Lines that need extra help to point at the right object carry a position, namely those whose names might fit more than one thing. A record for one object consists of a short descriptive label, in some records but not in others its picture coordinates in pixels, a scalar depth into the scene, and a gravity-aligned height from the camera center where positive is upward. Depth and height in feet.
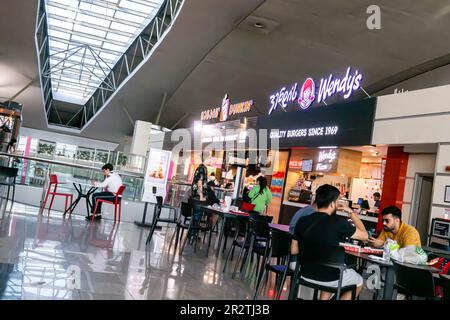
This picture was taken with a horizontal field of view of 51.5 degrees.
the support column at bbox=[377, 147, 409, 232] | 31.04 +2.29
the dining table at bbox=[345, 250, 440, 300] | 12.87 -1.72
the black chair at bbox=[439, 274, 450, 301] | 9.67 -1.39
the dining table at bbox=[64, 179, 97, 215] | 32.24 -1.96
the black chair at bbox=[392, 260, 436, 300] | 11.37 -1.61
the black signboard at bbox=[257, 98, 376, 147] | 32.22 +5.95
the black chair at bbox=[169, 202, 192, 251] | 24.62 -1.56
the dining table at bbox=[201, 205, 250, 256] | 22.71 -1.32
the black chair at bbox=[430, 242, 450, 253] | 18.67 -1.11
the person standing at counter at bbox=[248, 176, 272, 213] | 29.25 -0.30
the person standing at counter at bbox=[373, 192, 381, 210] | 36.27 +0.92
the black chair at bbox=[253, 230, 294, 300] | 15.74 -1.69
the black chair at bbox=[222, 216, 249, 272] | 21.59 -1.65
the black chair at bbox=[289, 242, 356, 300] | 12.33 -1.57
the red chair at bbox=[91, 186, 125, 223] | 30.83 -1.99
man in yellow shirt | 15.35 -0.56
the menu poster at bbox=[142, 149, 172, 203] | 35.86 +0.36
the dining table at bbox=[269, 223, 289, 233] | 19.76 -1.40
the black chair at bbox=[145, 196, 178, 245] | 24.92 -2.24
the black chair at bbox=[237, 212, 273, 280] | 18.28 -1.84
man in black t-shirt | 12.50 -0.85
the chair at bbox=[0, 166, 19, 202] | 29.45 -1.23
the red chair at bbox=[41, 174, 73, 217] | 31.60 -2.31
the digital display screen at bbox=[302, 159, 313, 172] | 40.37 +2.89
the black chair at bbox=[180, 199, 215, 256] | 23.54 -2.32
